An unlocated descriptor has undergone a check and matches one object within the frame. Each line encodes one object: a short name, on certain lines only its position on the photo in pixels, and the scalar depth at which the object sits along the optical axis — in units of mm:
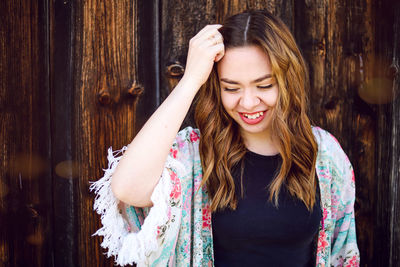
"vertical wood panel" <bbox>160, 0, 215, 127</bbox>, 1853
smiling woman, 1466
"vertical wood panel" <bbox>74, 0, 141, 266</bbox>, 1771
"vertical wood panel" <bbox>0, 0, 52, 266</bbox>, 1705
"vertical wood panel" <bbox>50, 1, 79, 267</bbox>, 1747
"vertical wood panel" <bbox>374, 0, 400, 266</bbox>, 1959
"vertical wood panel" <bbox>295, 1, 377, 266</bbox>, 1968
